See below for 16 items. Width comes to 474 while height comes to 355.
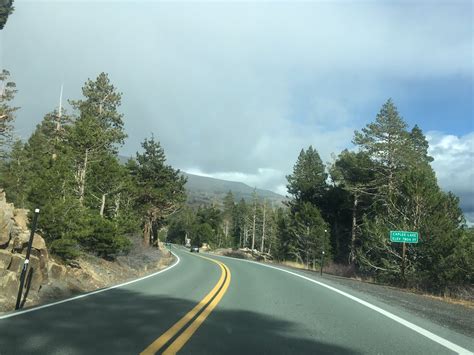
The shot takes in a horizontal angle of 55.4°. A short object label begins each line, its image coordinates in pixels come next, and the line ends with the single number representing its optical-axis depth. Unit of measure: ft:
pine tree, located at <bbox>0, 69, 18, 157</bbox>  79.99
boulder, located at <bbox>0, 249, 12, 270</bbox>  37.86
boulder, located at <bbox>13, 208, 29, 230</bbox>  50.10
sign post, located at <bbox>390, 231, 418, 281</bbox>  74.69
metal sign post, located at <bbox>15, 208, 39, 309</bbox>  31.66
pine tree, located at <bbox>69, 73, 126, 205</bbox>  153.58
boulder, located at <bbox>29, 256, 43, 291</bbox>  39.10
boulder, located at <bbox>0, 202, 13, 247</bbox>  41.06
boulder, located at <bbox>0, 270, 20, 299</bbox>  34.58
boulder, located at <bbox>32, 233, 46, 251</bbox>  44.26
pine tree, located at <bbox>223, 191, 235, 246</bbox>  446.93
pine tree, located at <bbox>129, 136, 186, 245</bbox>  145.07
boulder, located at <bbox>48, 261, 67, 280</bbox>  44.78
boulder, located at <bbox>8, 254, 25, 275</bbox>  38.65
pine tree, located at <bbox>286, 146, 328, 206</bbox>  210.79
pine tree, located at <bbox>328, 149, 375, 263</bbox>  155.62
